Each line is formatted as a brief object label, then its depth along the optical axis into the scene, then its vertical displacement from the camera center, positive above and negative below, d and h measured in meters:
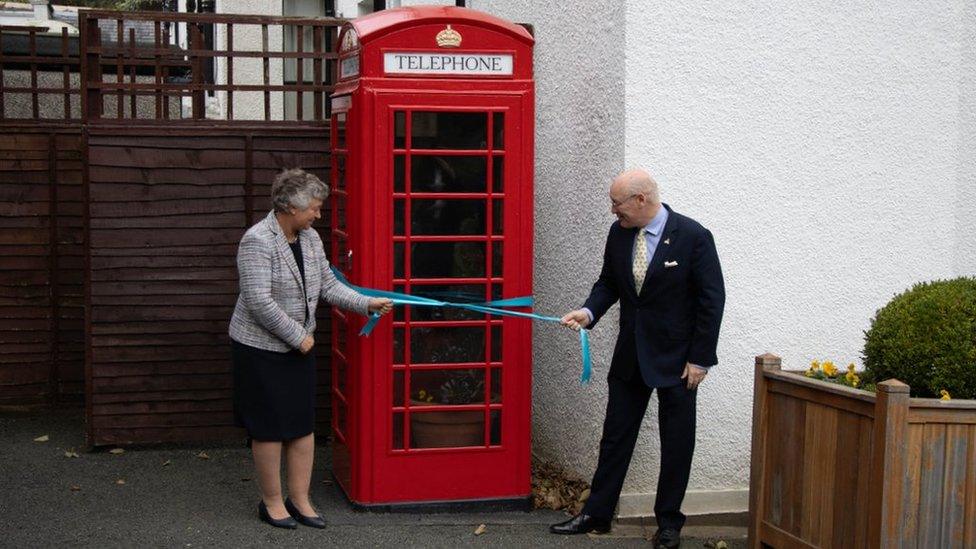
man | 6.22 -0.70
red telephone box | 6.63 -0.32
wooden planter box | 5.25 -1.23
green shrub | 5.52 -0.68
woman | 6.37 -0.75
